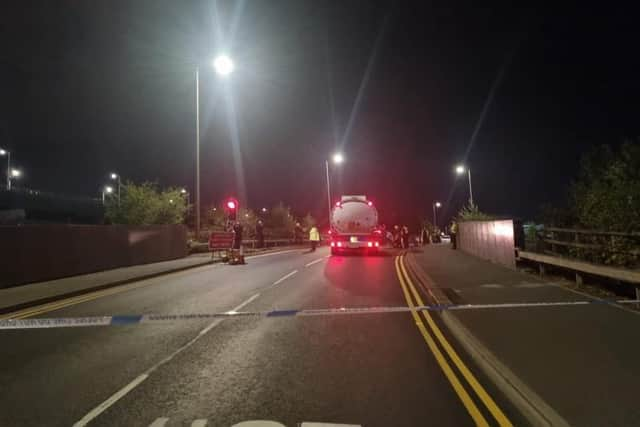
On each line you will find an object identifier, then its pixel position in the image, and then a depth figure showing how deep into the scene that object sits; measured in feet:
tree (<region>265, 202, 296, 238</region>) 200.19
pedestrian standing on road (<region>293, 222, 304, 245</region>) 162.81
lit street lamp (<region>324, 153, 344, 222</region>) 134.82
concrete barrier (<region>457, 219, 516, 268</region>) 50.60
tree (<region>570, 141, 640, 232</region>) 33.91
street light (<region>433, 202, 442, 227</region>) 264.27
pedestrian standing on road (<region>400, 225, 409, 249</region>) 105.36
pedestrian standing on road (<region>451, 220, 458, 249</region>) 93.70
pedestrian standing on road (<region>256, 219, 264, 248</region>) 108.07
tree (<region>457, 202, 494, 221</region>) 87.56
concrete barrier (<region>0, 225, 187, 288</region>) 44.19
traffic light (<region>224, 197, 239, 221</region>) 71.67
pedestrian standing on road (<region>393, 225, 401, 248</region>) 109.29
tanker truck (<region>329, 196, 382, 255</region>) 80.64
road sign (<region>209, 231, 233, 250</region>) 71.82
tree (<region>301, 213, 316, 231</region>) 215.33
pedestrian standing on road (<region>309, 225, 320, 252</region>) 101.55
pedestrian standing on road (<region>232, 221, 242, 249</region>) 72.05
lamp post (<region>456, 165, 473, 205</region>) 119.49
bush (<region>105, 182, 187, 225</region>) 88.02
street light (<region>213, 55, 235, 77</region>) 66.18
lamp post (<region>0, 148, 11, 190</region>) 171.63
